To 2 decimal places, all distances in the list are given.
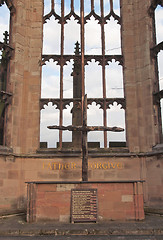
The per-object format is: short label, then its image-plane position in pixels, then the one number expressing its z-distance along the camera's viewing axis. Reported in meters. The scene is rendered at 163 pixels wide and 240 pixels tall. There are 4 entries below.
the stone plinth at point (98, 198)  8.78
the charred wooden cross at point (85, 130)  9.84
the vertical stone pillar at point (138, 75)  12.67
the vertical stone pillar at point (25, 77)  12.70
